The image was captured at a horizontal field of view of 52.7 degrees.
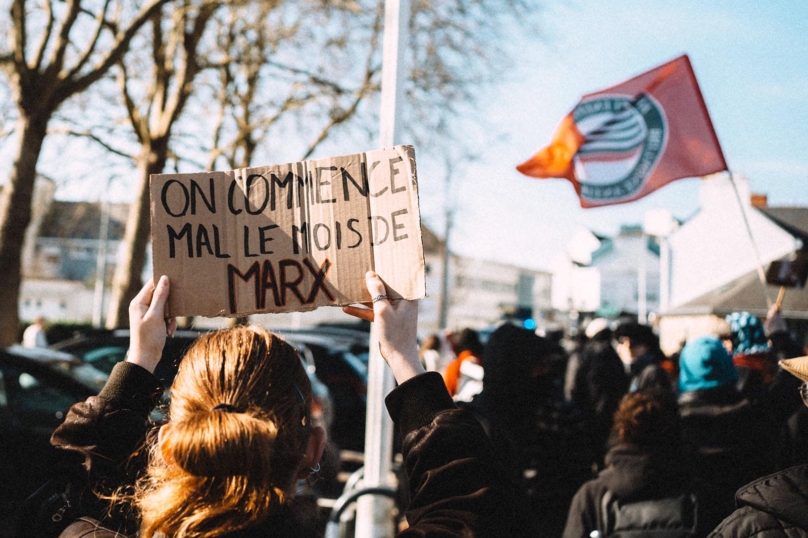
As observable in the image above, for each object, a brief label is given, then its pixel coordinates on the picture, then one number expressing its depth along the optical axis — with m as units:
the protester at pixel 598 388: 8.17
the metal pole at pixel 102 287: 41.57
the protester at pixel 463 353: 7.21
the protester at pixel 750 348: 6.13
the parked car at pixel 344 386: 10.24
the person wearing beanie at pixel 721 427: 4.42
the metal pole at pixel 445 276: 33.67
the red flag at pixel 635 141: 6.41
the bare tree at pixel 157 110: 15.19
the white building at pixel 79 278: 65.50
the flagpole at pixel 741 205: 5.84
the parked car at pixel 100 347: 7.92
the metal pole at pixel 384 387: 5.17
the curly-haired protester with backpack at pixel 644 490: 3.44
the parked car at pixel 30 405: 5.30
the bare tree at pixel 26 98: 11.16
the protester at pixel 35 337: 15.93
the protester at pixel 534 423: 4.84
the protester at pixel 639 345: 7.96
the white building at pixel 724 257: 34.47
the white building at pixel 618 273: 76.81
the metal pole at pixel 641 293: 51.50
